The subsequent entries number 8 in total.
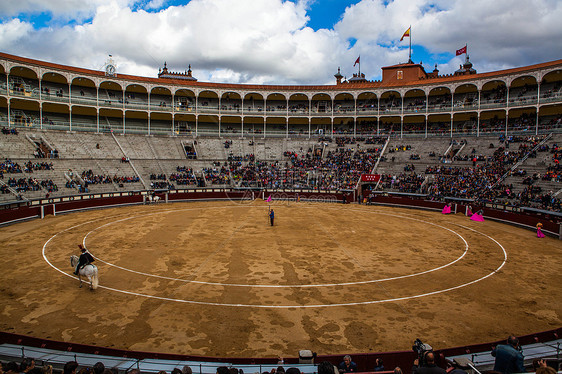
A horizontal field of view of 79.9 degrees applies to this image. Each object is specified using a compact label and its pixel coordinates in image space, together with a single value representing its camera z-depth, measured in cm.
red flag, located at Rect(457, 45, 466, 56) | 4950
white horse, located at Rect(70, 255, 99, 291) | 1348
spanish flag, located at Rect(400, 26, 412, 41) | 5304
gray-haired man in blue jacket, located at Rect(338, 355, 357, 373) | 671
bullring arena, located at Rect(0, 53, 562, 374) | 1101
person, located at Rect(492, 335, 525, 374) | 637
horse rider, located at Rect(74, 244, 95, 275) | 1373
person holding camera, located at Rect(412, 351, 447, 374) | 554
